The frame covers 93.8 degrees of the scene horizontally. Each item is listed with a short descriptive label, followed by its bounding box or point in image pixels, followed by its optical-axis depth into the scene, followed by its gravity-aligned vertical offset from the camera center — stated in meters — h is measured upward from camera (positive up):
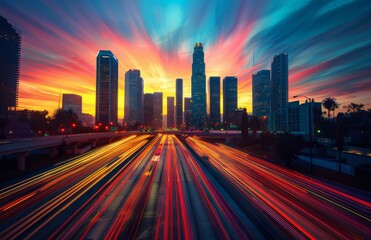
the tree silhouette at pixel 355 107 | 79.38 +8.18
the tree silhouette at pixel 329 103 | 74.50 +9.31
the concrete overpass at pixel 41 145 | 26.62 -4.34
